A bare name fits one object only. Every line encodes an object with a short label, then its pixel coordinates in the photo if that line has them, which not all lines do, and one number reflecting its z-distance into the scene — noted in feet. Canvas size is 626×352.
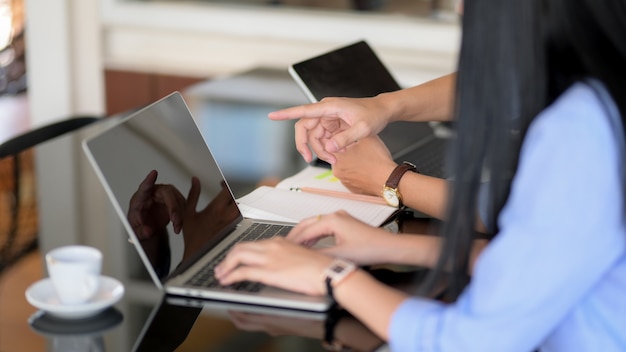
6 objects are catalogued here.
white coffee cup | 5.55
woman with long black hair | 4.97
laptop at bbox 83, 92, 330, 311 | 5.71
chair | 6.30
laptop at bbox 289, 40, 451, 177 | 7.67
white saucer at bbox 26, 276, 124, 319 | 5.54
